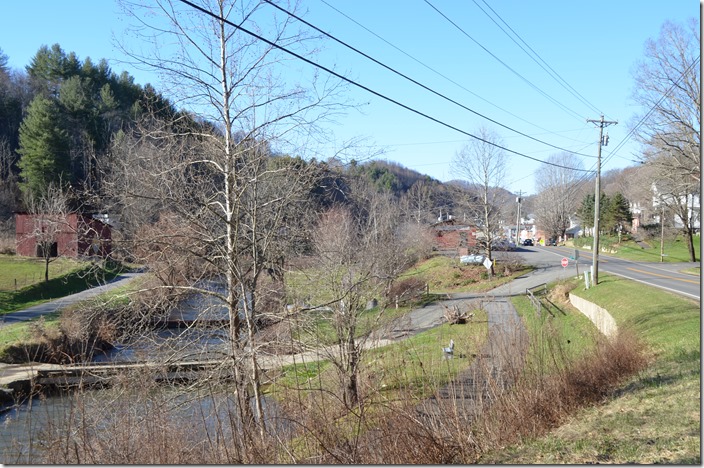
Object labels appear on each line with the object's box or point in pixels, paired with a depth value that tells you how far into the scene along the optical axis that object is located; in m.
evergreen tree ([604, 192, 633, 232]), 70.06
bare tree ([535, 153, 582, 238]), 94.75
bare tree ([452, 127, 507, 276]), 49.25
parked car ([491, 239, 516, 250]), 51.09
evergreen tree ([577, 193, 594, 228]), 82.03
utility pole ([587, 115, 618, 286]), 29.33
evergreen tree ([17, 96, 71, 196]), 42.34
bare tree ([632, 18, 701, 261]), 31.45
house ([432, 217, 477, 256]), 60.34
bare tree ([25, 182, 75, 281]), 35.14
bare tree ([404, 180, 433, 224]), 70.71
